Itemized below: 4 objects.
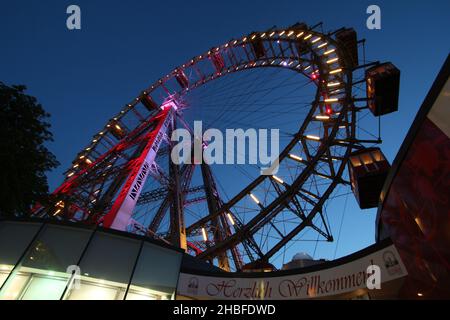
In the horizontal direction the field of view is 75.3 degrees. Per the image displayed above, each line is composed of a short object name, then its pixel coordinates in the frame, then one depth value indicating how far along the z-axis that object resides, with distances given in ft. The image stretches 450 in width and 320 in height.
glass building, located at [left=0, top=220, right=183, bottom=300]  30.45
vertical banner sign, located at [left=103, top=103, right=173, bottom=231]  45.60
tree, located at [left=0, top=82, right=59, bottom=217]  39.52
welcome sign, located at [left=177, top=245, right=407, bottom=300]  26.32
